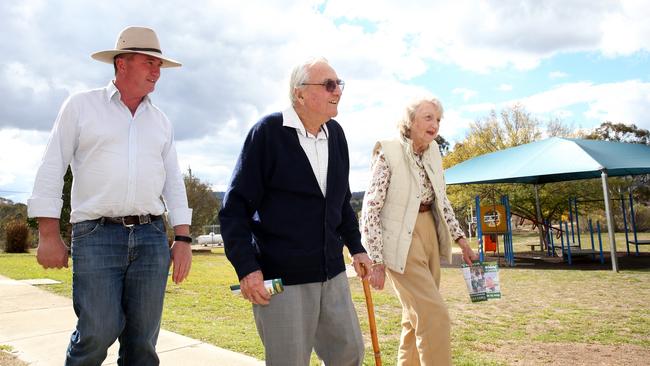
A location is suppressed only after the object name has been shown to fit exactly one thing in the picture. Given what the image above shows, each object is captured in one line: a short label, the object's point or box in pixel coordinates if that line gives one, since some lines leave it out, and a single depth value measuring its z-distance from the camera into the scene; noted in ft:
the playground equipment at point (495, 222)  51.55
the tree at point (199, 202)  109.19
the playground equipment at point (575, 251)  48.16
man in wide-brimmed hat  8.67
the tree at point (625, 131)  166.91
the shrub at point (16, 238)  89.66
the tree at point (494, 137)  98.07
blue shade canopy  42.88
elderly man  8.05
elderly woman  11.39
